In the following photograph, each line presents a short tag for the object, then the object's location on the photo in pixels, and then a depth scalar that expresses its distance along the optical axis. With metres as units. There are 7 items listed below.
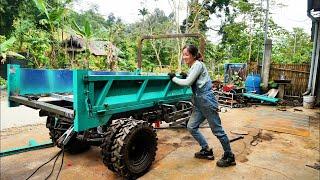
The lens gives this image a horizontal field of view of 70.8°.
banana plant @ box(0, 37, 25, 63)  7.53
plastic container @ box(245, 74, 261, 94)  9.45
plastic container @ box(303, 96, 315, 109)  8.59
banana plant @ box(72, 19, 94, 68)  9.35
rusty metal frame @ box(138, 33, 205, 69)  4.46
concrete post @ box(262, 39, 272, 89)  10.01
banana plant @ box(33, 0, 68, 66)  8.31
